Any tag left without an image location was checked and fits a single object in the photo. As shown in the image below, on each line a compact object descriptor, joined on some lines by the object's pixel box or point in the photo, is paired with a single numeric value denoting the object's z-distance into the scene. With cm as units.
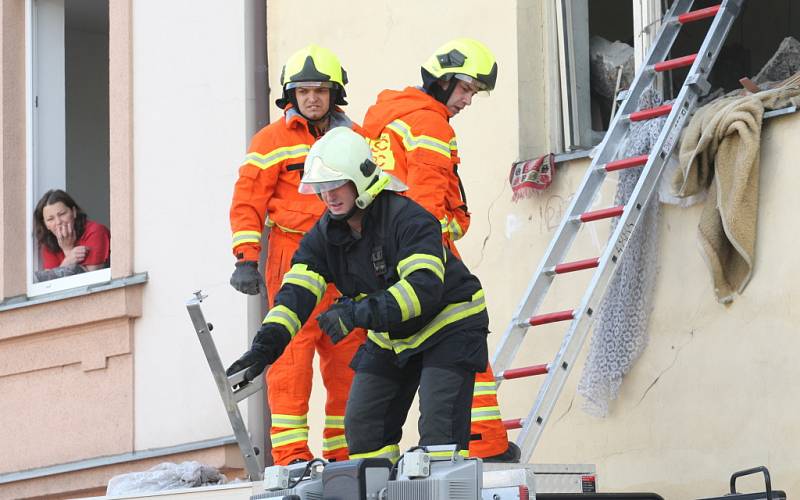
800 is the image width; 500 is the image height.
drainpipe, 1825
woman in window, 1980
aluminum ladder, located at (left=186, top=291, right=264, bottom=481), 1214
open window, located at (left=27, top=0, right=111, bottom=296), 2064
